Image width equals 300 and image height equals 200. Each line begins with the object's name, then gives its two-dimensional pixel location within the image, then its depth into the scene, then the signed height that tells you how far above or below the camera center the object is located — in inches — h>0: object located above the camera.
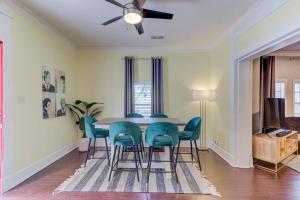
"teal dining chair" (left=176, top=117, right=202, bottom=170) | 158.9 -25.1
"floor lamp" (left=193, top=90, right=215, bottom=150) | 230.5 -2.3
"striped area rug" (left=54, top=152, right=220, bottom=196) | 127.5 -51.4
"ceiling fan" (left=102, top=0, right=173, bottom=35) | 107.3 +42.6
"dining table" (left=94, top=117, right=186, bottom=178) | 147.6 -39.0
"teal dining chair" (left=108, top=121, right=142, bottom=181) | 134.9 -21.6
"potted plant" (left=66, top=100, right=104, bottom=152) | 223.0 -14.3
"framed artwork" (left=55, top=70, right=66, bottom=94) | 194.2 +14.9
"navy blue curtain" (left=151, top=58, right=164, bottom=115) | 244.5 +12.0
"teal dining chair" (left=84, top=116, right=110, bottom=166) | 160.9 -24.0
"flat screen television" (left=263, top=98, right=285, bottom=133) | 183.6 -13.4
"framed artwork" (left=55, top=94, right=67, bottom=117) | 195.6 -6.7
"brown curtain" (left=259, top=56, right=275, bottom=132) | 202.1 +19.2
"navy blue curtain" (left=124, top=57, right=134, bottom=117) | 244.1 +13.1
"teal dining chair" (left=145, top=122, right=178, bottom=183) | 132.1 -21.2
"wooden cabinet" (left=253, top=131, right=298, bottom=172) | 163.0 -38.5
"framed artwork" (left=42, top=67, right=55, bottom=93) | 170.9 +14.8
